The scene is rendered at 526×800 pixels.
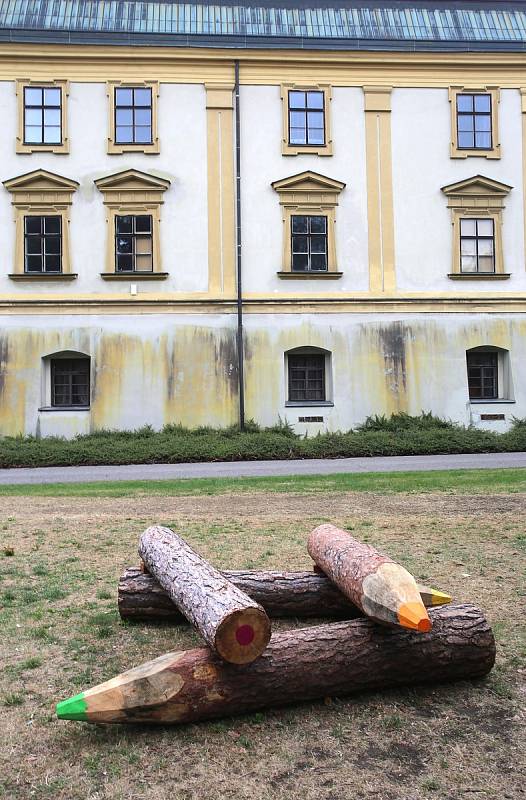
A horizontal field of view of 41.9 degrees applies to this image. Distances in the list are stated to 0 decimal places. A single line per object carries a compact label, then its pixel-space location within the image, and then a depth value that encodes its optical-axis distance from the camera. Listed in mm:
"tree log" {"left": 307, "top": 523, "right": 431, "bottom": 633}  3393
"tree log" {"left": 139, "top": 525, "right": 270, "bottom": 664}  3250
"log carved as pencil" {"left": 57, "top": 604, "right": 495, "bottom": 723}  3117
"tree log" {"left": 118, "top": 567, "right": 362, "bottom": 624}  4715
